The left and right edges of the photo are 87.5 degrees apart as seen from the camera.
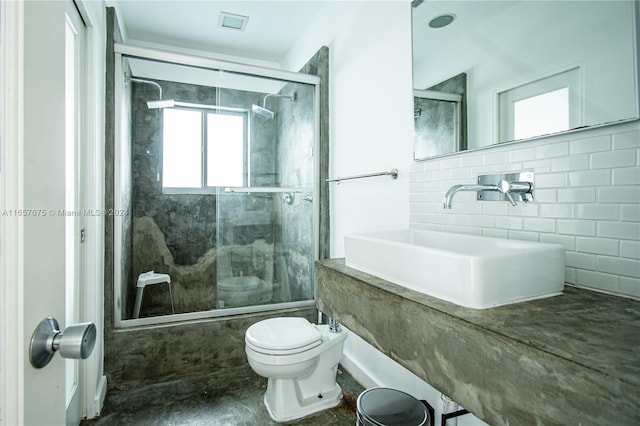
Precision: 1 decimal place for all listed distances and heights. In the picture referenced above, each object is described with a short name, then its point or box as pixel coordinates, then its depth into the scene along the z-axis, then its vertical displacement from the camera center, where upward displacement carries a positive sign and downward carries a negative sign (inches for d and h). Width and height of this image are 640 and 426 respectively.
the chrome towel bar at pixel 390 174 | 71.4 +8.3
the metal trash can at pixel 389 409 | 56.1 -34.7
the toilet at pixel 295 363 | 65.0 -30.9
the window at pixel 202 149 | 101.8 +21.5
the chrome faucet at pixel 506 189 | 46.3 +3.2
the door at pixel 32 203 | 16.1 +0.6
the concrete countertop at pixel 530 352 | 21.5 -10.9
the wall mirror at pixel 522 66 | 37.4 +19.9
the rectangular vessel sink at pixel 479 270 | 33.9 -6.7
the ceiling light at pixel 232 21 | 105.7 +62.3
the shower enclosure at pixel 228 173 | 97.7 +12.8
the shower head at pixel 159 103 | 112.3 +37.0
